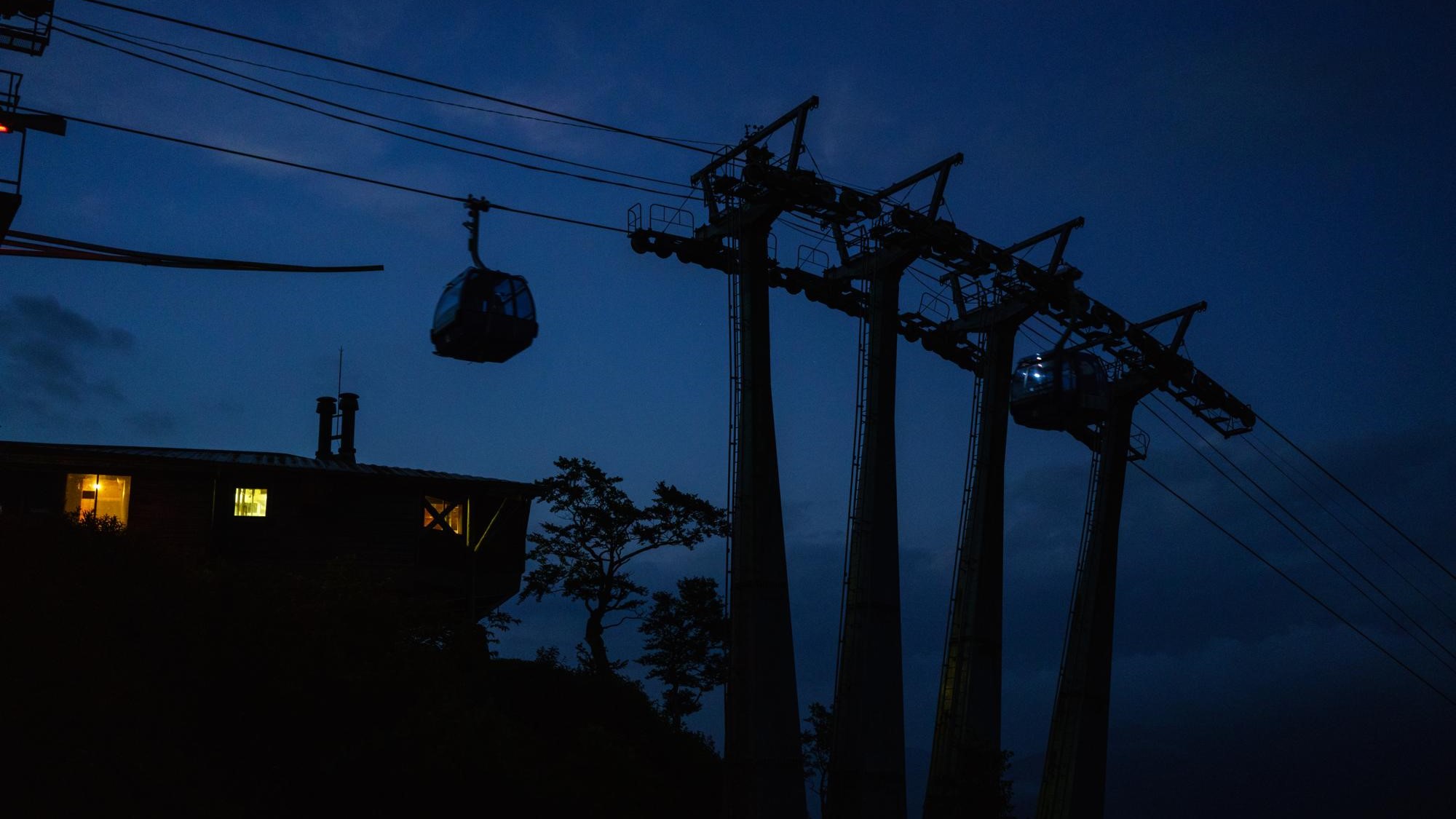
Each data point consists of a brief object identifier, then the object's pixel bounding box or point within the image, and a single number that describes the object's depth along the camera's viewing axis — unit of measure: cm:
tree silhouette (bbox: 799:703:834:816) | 4366
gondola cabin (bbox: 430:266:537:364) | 2098
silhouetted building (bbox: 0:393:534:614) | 3338
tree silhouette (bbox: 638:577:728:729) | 4041
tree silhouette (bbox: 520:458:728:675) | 4069
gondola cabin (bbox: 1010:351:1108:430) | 3541
